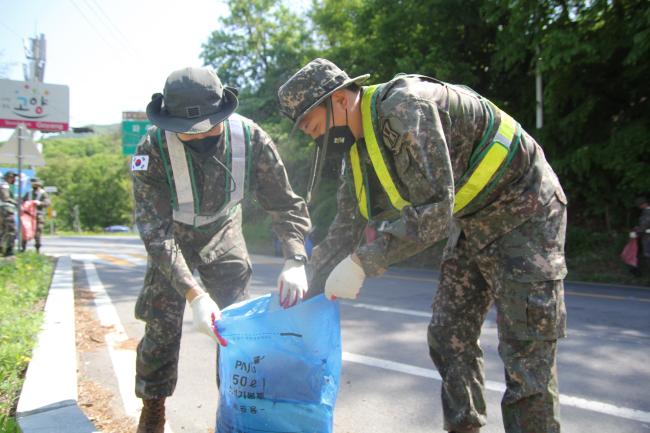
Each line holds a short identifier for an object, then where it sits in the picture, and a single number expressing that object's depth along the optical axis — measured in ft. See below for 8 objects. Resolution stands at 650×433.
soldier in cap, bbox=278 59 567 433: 5.56
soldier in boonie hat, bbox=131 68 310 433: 7.05
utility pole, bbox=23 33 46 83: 63.82
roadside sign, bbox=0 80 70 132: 34.24
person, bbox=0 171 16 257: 34.86
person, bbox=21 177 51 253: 39.01
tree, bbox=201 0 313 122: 81.66
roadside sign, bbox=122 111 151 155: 56.80
